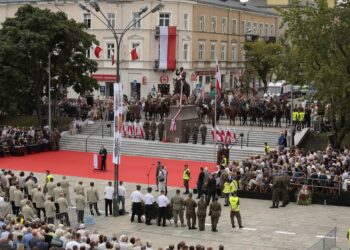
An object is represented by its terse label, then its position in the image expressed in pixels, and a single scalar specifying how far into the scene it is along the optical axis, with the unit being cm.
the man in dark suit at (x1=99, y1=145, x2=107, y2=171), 3978
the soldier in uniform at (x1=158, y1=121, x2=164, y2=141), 4619
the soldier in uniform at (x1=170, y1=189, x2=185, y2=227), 2617
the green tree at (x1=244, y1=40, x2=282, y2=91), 7756
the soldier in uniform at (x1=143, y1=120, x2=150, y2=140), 4700
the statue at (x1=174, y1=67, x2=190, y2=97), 4778
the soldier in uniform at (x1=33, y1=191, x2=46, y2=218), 2658
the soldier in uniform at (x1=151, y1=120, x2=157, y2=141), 4664
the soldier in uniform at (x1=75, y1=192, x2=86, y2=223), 2628
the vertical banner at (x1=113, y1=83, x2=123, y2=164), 2730
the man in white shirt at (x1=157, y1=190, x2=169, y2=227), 2641
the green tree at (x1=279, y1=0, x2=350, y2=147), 3694
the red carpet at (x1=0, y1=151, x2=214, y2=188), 3804
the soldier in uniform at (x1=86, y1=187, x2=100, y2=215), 2756
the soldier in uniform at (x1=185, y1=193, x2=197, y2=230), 2583
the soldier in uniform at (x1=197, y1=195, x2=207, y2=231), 2564
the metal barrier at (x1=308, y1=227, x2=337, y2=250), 2225
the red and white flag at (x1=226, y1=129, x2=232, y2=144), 4450
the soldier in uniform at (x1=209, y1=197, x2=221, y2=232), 2538
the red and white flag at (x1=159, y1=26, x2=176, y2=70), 6731
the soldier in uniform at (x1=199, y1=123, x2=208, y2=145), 4500
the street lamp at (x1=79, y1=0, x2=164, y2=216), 2744
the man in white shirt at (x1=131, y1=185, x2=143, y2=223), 2666
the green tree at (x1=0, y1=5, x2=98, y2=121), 4809
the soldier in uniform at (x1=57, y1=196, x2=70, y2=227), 2562
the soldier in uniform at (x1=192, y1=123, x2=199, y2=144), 4541
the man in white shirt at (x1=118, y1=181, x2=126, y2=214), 2805
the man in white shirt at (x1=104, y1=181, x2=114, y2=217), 2775
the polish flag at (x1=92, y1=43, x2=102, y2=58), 4832
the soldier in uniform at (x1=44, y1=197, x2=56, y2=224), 2506
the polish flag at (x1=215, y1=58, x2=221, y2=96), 3783
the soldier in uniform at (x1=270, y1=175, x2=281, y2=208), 2988
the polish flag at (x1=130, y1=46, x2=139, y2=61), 4909
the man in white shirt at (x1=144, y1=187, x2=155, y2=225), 2655
